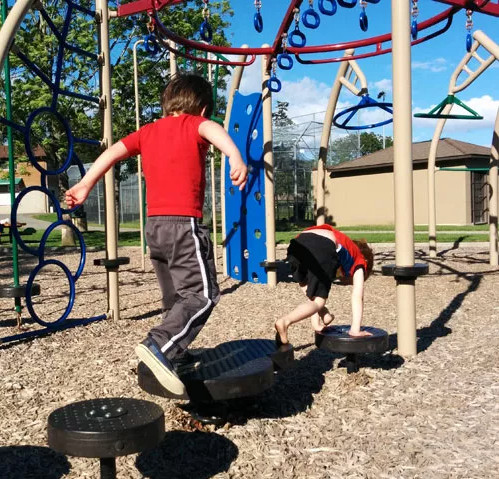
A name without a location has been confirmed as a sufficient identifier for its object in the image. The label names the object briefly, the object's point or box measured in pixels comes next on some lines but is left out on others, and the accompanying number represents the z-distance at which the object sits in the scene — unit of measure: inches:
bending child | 146.7
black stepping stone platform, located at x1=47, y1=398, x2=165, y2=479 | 79.6
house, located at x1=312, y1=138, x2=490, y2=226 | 987.9
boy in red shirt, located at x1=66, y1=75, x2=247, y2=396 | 107.0
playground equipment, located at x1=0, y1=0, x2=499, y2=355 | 163.3
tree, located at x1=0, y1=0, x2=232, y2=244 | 662.5
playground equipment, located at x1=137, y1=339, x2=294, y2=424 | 109.7
